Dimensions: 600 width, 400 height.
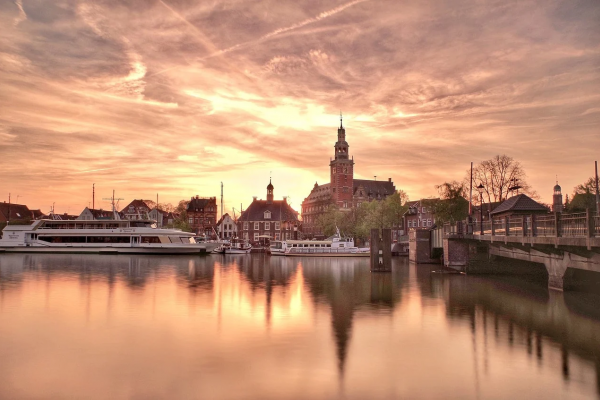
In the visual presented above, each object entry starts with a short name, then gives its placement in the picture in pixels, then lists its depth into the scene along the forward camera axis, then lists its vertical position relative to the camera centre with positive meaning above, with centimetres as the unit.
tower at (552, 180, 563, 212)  5328 +443
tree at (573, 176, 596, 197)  8094 +779
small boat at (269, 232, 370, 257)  8544 -252
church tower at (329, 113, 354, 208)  14750 +1607
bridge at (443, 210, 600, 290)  2502 -90
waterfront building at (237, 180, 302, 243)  13412 +320
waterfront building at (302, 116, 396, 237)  14762 +1407
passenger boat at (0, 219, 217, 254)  8431 -45
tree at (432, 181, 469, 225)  7650 +477
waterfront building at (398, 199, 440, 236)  11038 +363
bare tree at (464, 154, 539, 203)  7231 +818
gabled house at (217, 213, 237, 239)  13738 +216
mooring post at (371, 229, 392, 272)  5053 -188
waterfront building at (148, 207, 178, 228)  14154 +567
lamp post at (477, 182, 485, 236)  4233 +105
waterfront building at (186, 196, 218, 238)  14850 +590
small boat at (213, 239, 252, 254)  9300 -266
